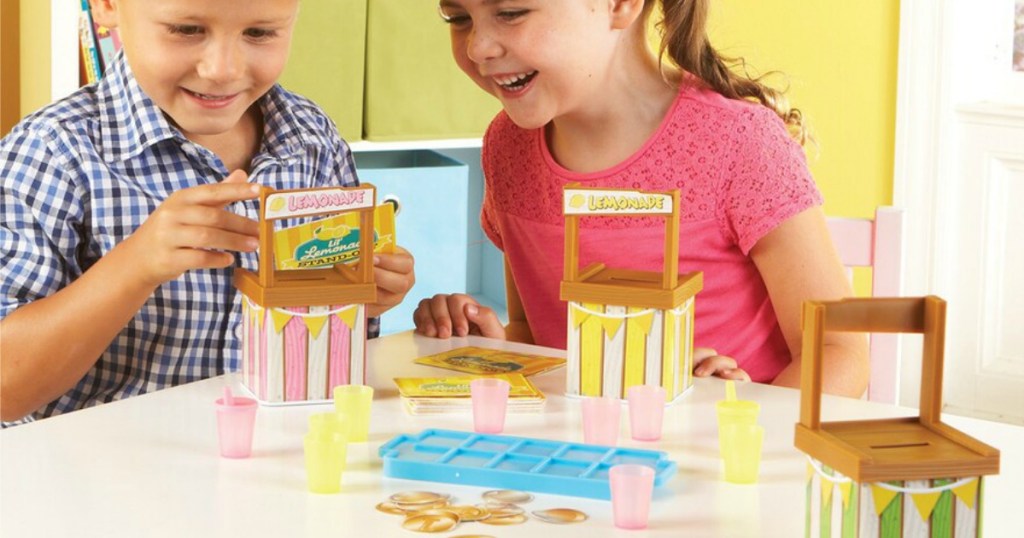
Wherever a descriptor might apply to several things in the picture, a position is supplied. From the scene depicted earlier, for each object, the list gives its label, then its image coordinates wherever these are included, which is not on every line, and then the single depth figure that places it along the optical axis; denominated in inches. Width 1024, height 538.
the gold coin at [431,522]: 55.0
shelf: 105.9
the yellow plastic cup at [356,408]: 61.0
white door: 139.2
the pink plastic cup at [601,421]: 61.2
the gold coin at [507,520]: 55.5
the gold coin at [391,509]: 56.0
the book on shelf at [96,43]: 89.9
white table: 55.3
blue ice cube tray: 57.4
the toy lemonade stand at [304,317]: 63.8
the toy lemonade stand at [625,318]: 64.8
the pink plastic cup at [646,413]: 61.8
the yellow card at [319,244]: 66.1
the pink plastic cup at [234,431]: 59.4
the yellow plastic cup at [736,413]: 60.2
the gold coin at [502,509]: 56.0
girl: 74.2
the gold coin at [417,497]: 56.6
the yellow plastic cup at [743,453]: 58.5
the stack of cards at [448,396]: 63.6
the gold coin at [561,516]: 55.8
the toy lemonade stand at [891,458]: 51.4
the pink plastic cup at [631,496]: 55.2
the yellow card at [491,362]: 68.0
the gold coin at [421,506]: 56.1
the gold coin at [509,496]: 56.8
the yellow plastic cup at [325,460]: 56.9
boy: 66.7
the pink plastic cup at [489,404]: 62.1
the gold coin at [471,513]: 55.7
